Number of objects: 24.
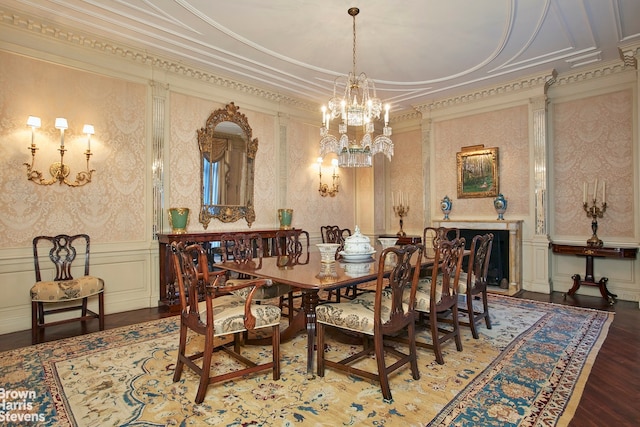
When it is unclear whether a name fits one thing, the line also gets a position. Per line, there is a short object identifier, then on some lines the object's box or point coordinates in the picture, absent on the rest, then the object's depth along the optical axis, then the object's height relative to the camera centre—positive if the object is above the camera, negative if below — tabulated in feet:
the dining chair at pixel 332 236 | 14.01 -1.07
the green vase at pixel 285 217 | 18.49 -0.09
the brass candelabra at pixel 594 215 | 15.23 -0.08
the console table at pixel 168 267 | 13.57 -2.04
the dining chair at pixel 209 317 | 6.93 -2.17
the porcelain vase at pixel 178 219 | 14.38 -0.12
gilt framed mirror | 16.15 +2.43
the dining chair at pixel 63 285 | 10.53 -2.16
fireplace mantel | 16.96 -1.79
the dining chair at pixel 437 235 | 12.12 -1.17
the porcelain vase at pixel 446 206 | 19.79 +0.47
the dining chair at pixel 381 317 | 7.07 -2.26
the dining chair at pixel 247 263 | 9.90 -1.41
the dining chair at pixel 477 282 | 10.31 -2.15
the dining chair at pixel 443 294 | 8.60 -2.14
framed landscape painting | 18.42 +2.30
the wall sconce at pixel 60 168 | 11.57 +1.72
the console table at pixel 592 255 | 14.29 -1.78
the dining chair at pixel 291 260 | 10.09 -1.38
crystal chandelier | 11.51 +2.82
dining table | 7.38 -1.40
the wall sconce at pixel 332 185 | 21.33 +1.87
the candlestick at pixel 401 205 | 22.95 +0.64
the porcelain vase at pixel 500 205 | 17.72 +0.45
